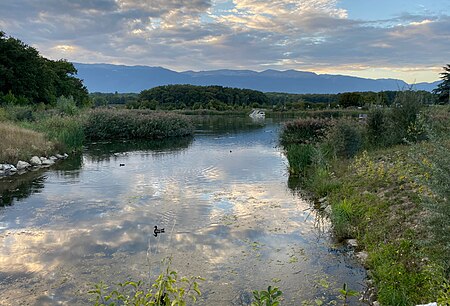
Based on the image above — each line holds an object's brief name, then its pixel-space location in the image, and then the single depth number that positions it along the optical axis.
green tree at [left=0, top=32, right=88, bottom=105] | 35.19
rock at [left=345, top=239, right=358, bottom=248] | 6.75
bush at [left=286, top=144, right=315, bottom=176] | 13.33
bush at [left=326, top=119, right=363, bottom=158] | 13.27
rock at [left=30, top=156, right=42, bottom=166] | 14.52
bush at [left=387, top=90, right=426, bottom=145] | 12.79
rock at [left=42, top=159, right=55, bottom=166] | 14.95
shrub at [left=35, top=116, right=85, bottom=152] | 17.66
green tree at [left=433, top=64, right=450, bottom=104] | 41.16
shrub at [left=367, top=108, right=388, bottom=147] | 13.85
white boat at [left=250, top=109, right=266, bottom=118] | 57.20
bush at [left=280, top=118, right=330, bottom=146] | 19.73
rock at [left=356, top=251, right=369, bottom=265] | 6.07
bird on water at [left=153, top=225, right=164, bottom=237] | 7.34
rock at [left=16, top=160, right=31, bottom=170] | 13.60
